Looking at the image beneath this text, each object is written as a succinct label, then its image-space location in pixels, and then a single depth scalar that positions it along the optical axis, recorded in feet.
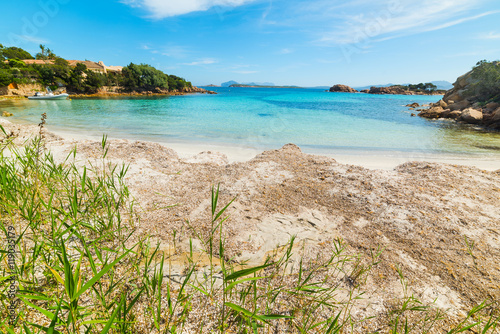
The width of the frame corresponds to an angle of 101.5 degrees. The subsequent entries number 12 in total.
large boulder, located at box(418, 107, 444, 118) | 82.25
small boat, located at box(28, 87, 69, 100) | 117.72
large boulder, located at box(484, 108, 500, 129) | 59.81
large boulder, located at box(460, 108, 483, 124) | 67.31
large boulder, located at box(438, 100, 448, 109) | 96.32
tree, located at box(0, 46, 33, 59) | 187.47
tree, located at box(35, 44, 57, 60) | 259.39
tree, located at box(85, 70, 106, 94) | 173.31
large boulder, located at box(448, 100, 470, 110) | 91.72
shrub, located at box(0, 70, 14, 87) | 118.25
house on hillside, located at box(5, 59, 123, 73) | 212.56
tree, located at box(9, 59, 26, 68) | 149.69
